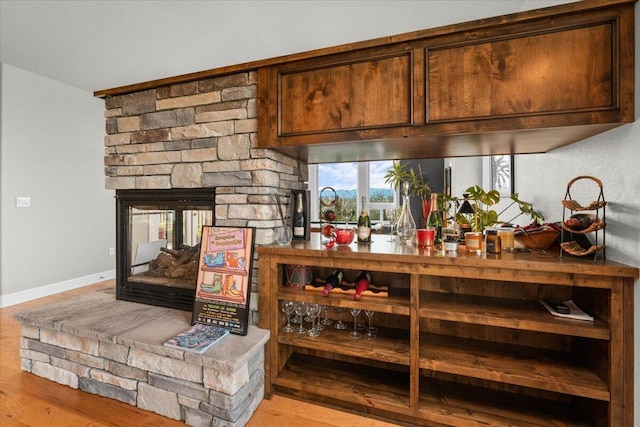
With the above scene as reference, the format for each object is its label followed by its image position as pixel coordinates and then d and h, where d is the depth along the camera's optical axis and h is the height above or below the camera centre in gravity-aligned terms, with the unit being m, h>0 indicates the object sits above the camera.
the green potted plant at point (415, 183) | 2.14 +0.50
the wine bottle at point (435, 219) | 1.97 -0.04
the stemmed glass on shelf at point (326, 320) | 1.99 -0.72
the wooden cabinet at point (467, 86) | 1.33 +0.64
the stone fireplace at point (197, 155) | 1.93 +0.40
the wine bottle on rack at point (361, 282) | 1.70 -0.42
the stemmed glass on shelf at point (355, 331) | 1.80 -0.73
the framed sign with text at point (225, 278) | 1.78 -0.40
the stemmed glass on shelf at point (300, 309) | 1.87 -0.60
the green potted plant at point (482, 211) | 1.73 +0.01
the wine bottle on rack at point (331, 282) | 1.75 -0.42
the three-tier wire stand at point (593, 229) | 1.38 -0.08
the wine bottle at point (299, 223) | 2.18 -0.08
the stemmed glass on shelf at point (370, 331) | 1.79 -0.73
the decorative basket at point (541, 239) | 1.66 -0.15
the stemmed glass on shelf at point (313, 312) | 1.86 -0.62
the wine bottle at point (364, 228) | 2.00 -0.10
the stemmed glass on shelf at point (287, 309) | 1.90 -0.61
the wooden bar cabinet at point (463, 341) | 1.34 -0.74
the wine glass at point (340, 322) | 1.93 -0.72
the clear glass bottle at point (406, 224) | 2.04 -0.08
